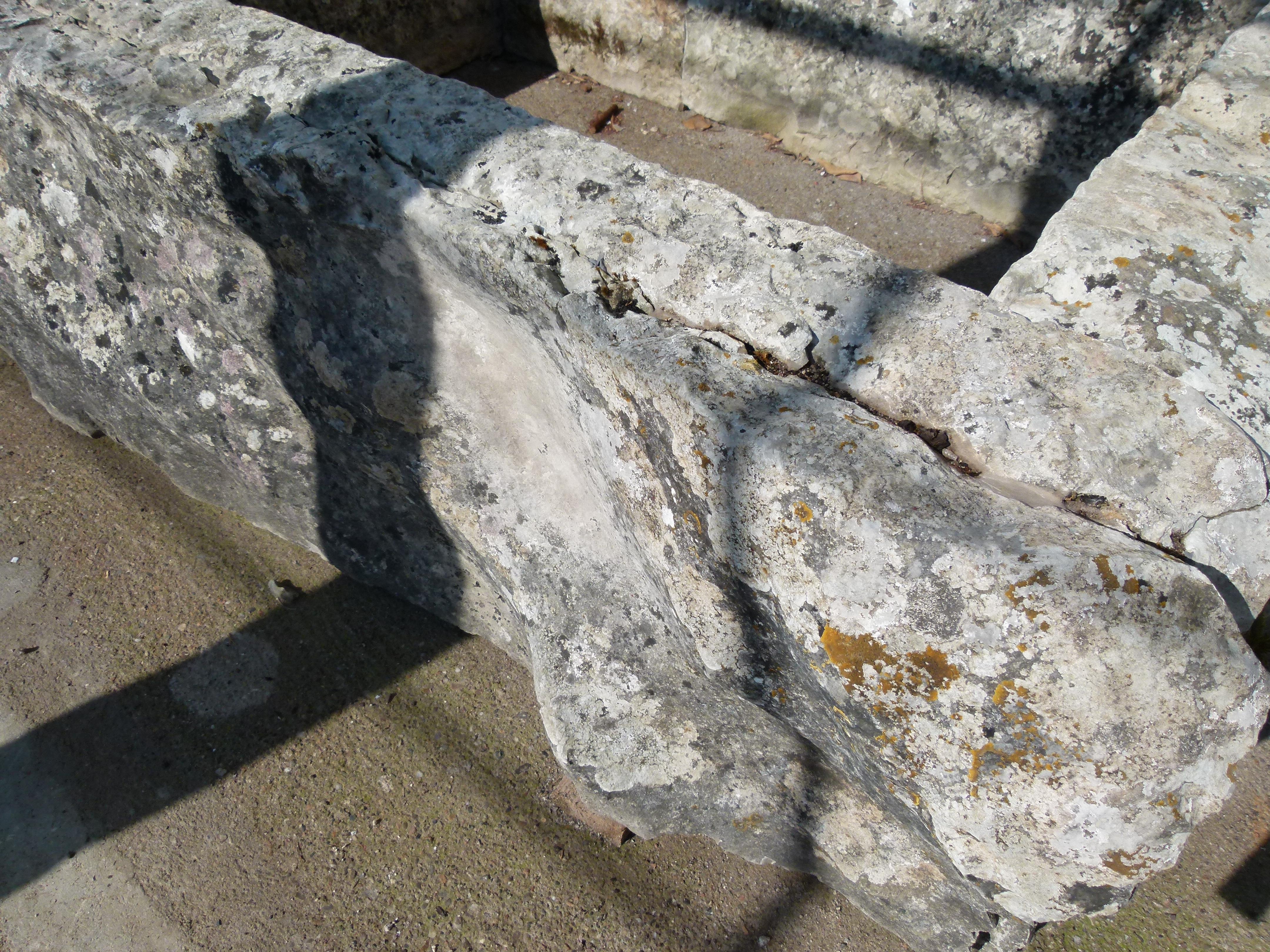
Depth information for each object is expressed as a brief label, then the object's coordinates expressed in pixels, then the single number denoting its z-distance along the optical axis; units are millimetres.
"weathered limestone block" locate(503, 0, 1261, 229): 3203
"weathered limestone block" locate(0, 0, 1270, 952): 1279
